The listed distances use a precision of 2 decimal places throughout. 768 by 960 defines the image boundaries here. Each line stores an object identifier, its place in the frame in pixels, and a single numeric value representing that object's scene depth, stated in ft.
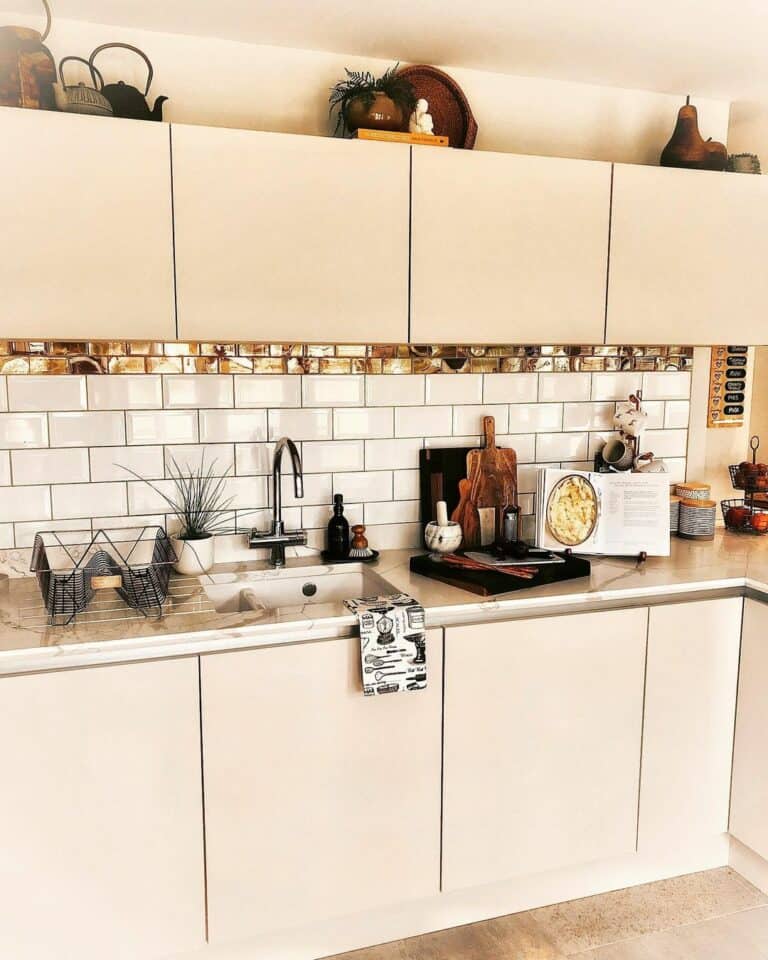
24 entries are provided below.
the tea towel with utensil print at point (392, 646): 6.48
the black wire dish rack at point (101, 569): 6.38
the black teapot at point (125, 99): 6.75
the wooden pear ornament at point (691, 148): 8.44
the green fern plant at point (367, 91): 7.41
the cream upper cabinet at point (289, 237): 6.78
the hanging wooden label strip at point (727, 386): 9.98
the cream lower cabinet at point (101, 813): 5.87
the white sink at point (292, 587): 7.68
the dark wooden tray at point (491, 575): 7.18
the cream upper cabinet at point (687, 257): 8.14
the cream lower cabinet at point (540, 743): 6.98
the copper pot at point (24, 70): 6.36
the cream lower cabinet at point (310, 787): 6.33
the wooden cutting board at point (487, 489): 8.74
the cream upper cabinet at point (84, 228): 6.33
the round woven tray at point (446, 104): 7.93
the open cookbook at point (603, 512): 8.42
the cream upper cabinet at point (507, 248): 7.45
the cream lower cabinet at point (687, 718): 7.58
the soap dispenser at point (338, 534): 8.24
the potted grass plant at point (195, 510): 7.72
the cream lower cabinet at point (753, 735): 7.60
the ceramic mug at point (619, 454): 9.23
